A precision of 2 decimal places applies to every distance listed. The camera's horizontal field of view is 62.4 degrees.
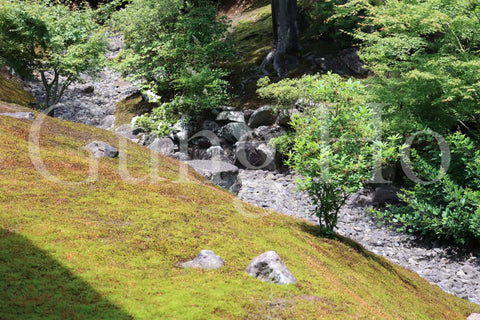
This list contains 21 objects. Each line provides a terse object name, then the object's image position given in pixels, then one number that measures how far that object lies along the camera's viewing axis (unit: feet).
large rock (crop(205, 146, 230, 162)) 62.80
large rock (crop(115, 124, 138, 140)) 74.45
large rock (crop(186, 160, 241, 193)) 47.24
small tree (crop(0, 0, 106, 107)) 64.75
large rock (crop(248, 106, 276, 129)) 67.00
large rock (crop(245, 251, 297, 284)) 18.63
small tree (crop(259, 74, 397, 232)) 29.58
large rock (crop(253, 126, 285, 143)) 64.54
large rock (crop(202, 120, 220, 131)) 72.02
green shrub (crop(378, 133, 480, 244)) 42.63
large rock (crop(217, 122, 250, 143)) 68.39
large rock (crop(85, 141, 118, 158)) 34.71
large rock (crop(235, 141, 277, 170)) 63.82
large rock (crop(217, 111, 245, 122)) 70.08
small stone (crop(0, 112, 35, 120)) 38.12
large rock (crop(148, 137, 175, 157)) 65.98
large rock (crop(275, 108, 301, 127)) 62.69
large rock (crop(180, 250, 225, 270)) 19.13
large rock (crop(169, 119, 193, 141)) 71.26
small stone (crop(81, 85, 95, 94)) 102.47
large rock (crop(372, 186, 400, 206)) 53.26
